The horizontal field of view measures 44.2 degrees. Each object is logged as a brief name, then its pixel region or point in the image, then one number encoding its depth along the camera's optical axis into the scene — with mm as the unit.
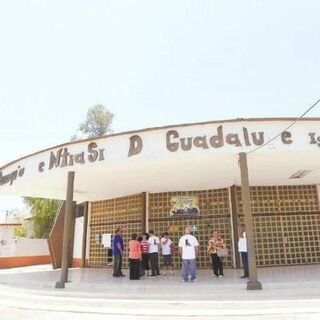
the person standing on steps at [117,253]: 12469
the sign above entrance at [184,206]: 15117
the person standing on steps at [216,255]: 11555
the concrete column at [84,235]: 17344
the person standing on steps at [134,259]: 11789
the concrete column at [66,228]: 10680
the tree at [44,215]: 27516
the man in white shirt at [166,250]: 12859
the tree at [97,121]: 38812
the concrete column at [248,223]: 9047
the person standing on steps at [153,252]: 12398
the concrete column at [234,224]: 14375
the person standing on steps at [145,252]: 12617
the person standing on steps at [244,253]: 11047
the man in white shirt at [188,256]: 10531
